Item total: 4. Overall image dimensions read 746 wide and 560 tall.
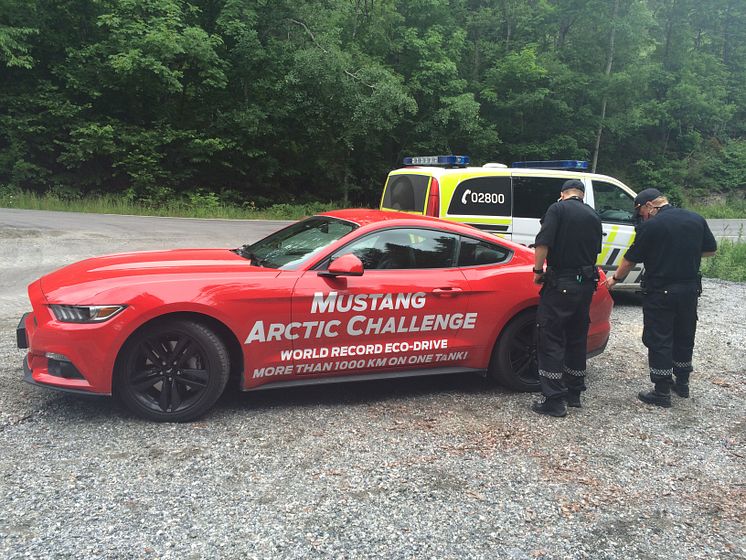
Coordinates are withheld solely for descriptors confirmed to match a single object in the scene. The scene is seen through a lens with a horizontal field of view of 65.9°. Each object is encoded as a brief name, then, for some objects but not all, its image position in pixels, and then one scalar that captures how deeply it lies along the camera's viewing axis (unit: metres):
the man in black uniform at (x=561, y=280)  4.33
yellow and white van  7.72
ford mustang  3.66
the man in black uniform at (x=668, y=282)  4.69
